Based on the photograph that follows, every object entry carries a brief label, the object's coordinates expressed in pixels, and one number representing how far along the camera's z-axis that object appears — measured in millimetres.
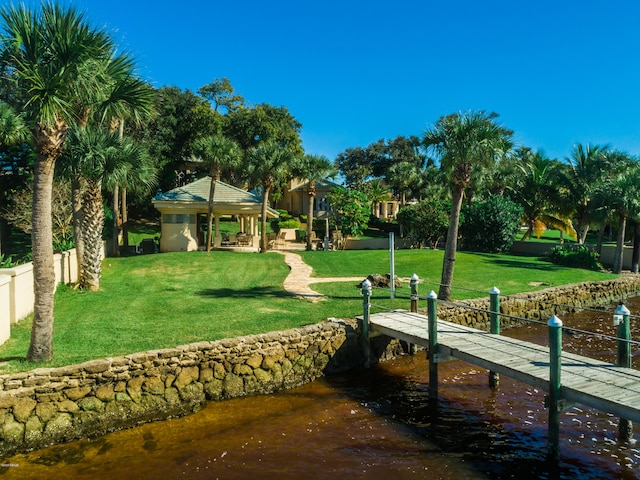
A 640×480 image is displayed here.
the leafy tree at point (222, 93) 48962
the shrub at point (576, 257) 27641
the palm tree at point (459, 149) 14816
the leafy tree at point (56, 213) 24453
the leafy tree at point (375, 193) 51781
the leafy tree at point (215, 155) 27844
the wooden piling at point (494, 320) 10938
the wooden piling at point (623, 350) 8297
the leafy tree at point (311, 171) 33031
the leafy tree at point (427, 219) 33562
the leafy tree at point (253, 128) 45969
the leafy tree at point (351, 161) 67831
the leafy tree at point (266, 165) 28734
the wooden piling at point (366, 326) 12453
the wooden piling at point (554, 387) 7527
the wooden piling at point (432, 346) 10086
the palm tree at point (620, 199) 25547
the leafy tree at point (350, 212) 36188
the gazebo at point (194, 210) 29688
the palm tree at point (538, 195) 36906
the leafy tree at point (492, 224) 32469
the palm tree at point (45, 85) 8805
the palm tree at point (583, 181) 31938
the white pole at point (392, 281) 16338
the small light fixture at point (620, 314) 8289
